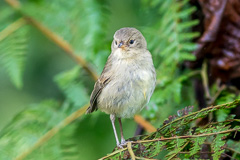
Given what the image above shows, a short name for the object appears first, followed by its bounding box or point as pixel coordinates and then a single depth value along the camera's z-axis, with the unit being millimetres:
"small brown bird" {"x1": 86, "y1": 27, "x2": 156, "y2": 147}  6552
